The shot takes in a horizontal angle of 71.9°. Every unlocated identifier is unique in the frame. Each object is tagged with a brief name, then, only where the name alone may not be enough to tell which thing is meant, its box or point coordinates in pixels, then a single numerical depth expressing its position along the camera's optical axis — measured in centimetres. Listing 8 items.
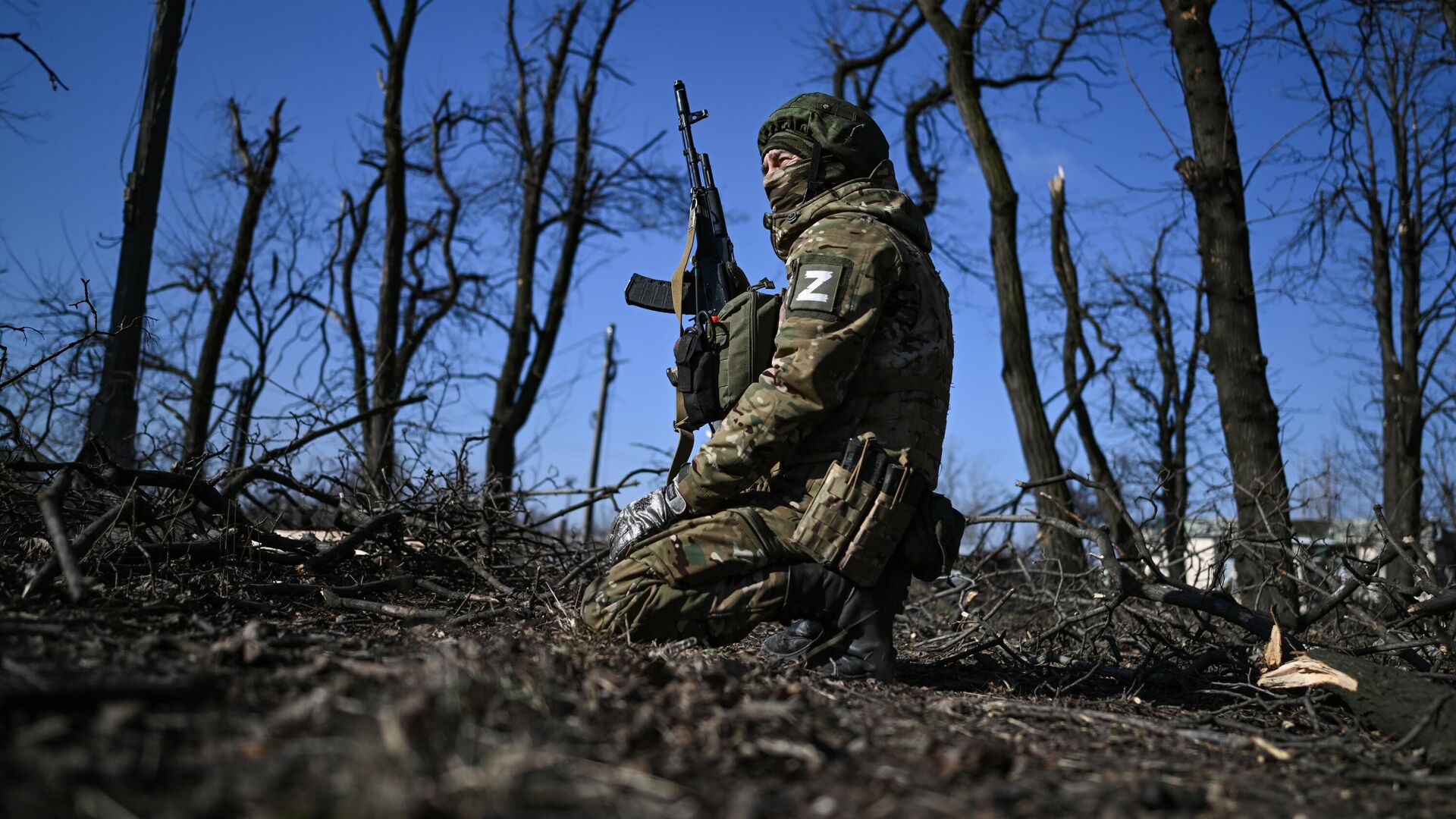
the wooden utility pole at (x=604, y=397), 2961
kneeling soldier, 359
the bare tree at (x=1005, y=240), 927
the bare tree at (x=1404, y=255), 1173
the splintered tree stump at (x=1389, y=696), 289
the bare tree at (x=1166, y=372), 1683
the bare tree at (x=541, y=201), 1436
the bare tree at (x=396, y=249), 1318
